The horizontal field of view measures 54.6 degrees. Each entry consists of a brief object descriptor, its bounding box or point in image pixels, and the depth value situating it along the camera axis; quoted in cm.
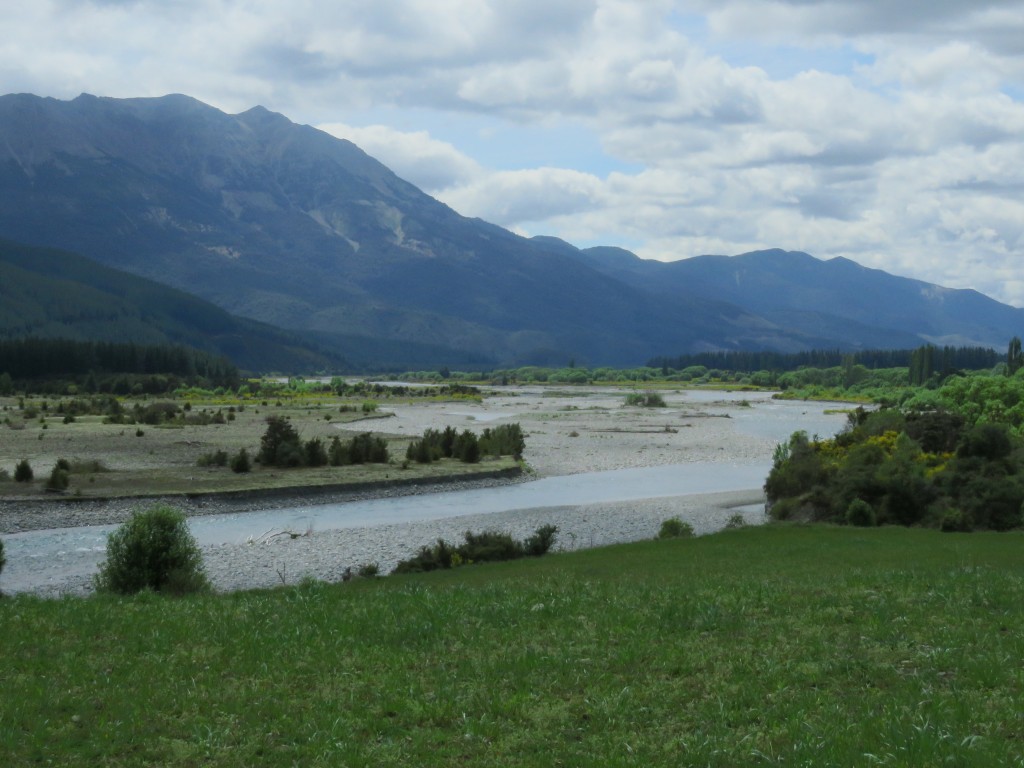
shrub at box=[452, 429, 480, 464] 6247
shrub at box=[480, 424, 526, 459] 6656
